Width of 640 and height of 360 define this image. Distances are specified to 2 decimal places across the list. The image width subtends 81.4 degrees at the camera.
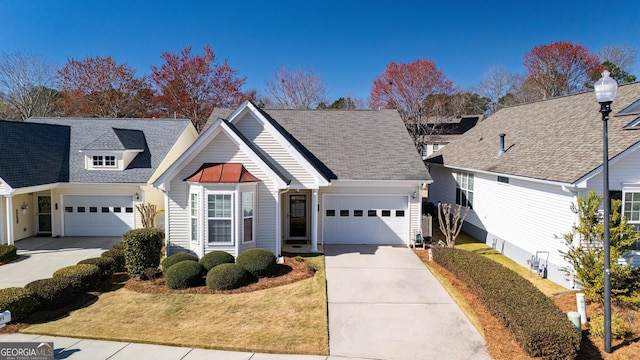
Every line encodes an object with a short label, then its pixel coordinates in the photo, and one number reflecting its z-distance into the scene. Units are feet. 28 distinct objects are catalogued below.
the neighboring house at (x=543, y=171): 36.76
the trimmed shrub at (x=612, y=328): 27.27
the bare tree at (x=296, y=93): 135.95
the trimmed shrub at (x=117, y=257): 43.44
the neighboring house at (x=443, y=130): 124.42
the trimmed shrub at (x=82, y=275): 35.24
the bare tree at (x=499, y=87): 152.38
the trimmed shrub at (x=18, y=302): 30.07
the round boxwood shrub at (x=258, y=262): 40.47
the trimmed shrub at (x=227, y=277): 38.04
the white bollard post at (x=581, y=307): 29.60
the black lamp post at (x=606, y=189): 24.81
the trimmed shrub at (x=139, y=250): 41.14
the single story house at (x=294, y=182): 45.73
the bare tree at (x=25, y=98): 127.54
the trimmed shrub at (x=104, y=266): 39.60
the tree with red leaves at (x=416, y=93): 116.98
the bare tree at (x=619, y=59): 146.30
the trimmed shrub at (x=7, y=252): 47.39
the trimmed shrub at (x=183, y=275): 38.32
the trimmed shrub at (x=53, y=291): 32.65
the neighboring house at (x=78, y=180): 58.80
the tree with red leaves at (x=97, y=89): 122.93
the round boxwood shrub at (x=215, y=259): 41.34
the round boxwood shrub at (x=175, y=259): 41.78
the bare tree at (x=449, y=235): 51.11
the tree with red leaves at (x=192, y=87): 127.13
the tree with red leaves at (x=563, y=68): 131.64
